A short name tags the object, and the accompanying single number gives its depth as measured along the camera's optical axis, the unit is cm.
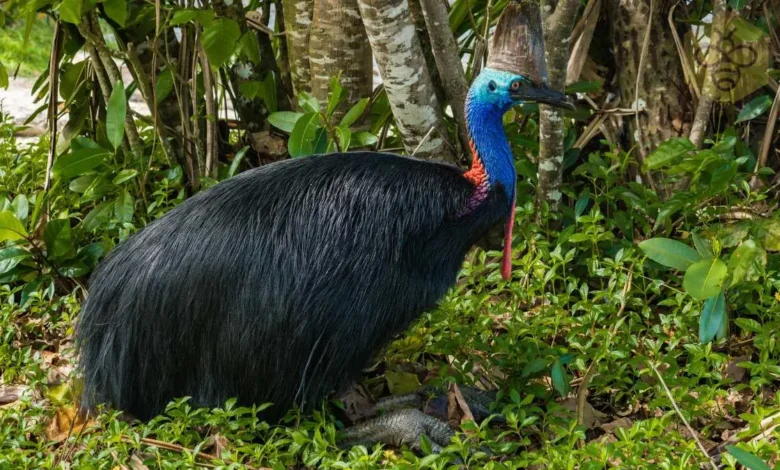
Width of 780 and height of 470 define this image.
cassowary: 555
